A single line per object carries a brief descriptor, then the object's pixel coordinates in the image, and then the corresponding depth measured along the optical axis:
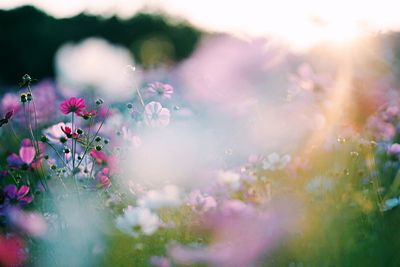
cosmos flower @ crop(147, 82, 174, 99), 2.29
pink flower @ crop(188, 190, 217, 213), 1.65
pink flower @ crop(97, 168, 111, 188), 1.90
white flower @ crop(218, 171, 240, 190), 1.80
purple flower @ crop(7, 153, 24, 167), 1.92
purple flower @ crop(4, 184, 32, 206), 1.83
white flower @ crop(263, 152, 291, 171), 2.08
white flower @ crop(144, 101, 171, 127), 2.11
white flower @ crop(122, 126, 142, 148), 2.18
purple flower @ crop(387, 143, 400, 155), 2.28
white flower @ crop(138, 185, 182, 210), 1.68
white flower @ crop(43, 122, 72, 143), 2.08
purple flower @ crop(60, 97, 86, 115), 1.86
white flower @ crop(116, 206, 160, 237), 1.63
